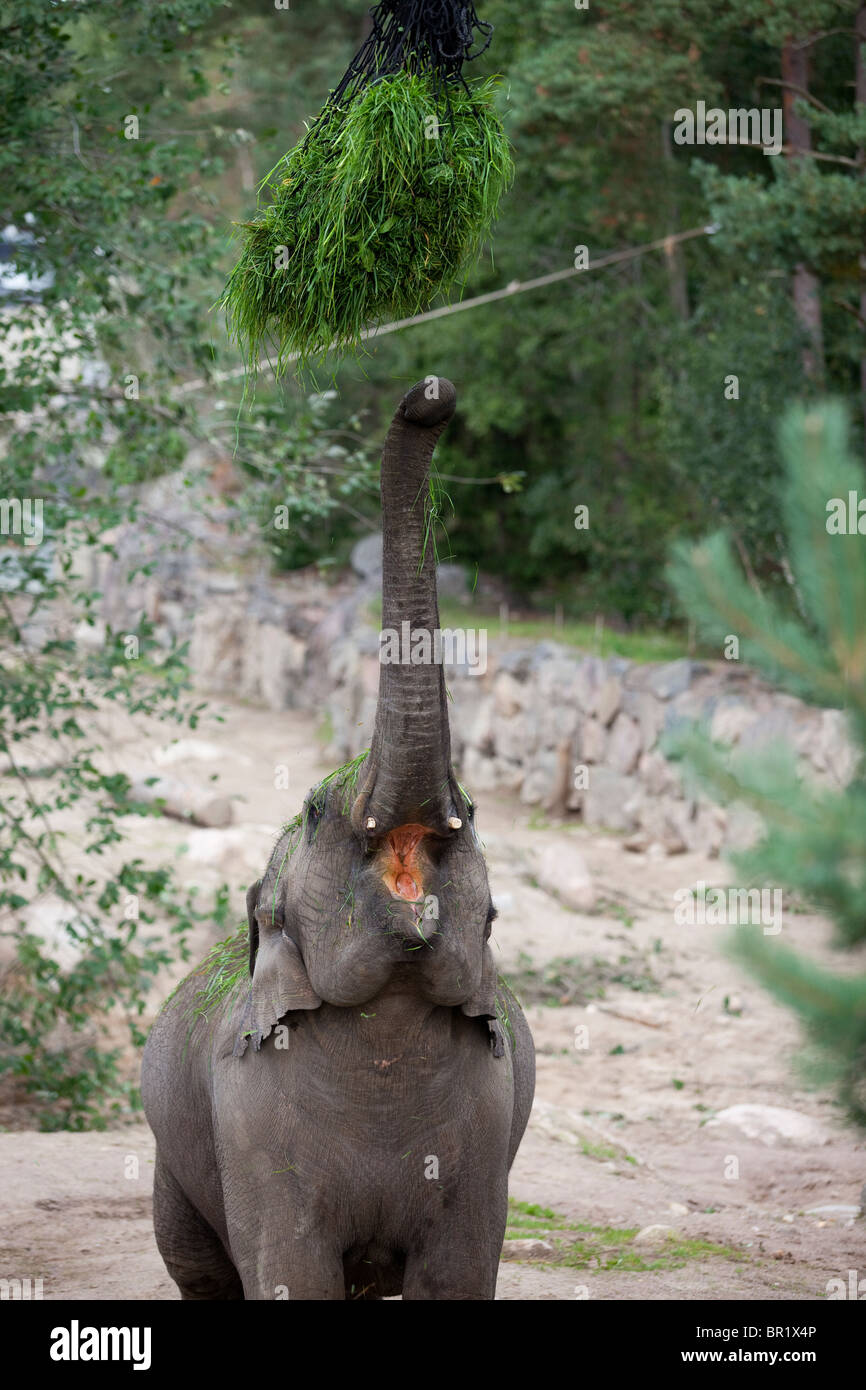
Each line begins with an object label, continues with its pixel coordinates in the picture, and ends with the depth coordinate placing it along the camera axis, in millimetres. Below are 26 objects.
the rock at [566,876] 14008
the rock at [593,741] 17250
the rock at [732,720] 14539
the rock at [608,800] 16906
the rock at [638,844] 16109
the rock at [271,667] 23359
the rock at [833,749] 12906
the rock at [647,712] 16344
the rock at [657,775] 16188
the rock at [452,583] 22938
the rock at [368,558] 23531
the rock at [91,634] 24859
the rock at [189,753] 18359
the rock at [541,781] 17797
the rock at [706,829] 15289
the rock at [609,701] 17000
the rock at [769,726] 14133
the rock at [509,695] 18375
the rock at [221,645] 24578
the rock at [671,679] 16094
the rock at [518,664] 18422
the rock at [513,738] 18375
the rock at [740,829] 14289
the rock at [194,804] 15336
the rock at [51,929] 11375
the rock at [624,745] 16783
